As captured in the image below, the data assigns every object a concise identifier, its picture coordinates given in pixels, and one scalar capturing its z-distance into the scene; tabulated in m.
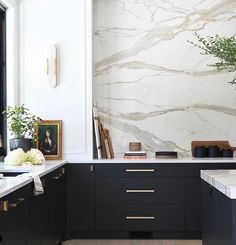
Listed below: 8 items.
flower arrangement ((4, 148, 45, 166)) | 3.59
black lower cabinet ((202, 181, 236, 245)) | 2.13
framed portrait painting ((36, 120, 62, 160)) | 4.52
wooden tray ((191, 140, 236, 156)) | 4.87
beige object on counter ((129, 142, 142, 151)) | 4.76
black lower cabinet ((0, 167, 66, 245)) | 2.27
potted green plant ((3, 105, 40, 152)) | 4.10
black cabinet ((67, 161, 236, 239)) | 4.36
